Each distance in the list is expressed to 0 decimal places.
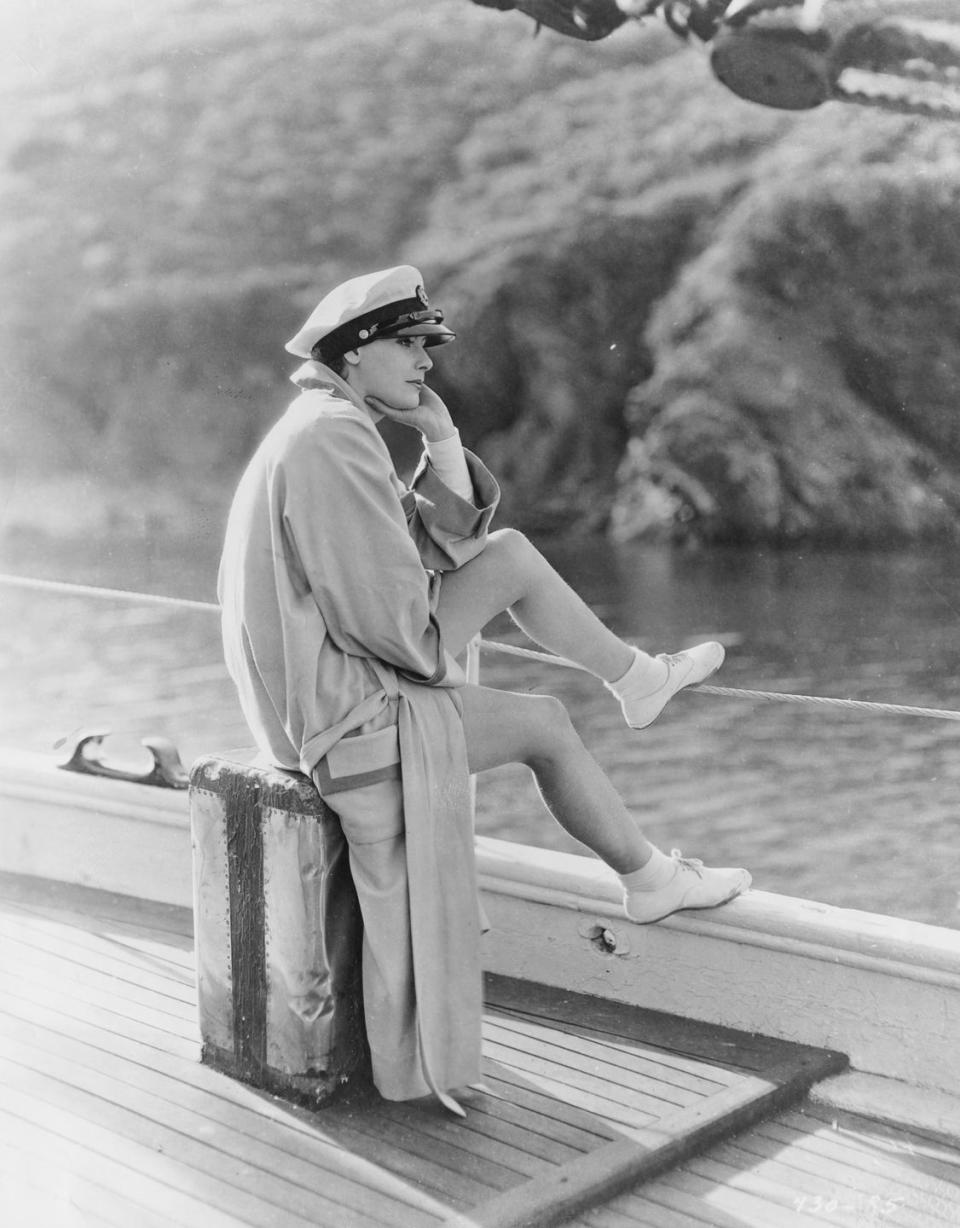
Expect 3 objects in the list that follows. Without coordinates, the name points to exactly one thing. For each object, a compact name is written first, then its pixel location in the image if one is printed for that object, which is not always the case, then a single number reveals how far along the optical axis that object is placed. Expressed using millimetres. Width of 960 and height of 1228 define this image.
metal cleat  6008
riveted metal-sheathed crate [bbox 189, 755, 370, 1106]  4008
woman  3926
